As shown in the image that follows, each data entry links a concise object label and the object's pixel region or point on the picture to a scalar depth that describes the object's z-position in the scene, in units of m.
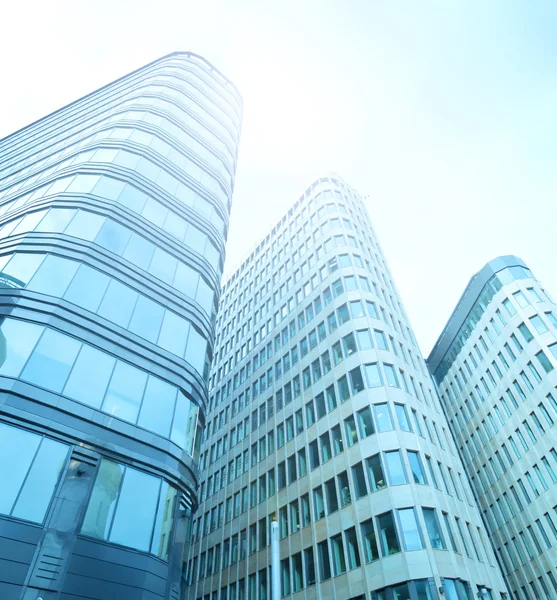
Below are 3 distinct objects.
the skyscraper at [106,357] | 15.77
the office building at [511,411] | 47.19
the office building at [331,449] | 29.19
